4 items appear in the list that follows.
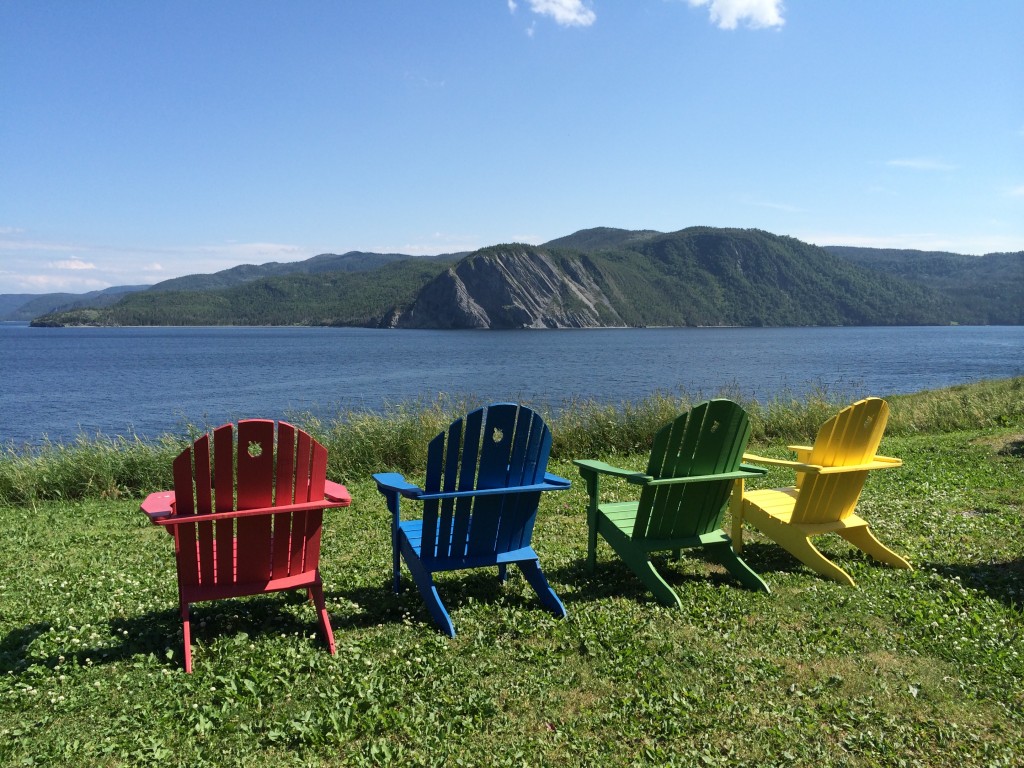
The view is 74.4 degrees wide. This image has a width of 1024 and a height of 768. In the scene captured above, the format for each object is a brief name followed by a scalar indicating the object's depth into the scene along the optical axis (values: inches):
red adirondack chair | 134.3
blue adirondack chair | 152.3
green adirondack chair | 167.5
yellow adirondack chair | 188.2
